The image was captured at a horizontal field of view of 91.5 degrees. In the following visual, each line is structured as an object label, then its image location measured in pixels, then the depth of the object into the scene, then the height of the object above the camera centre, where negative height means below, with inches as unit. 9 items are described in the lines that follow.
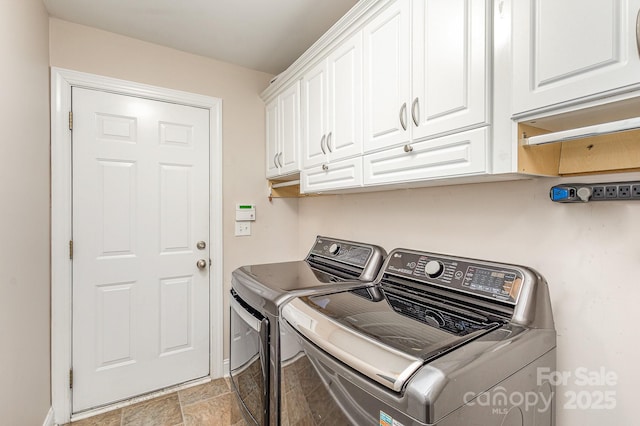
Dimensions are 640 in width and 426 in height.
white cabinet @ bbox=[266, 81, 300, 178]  82.4 +23.3
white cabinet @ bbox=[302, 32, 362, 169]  59.8 +22.9
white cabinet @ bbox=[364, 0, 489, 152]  39.4 +20.9
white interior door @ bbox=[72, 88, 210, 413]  79.8 -9.1
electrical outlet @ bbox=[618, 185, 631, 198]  35.2 +2.7
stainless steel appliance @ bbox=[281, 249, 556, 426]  27.9 -14.2
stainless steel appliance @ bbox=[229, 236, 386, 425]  49.7 -16.5
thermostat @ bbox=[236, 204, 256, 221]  99.1 +0.2
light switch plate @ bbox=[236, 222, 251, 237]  99.3 -5.2
